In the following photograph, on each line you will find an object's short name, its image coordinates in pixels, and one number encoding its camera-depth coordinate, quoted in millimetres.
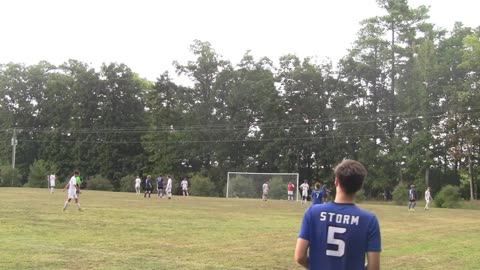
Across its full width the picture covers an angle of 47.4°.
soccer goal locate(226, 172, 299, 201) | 51688
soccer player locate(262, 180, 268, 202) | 43312
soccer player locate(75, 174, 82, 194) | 25481
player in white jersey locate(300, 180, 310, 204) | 40500
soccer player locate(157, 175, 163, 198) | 42469
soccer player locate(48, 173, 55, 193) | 45953
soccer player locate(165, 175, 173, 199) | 40812
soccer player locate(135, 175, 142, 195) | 49700
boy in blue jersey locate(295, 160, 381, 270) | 4031
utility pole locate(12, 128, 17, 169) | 73875
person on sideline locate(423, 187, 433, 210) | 36822
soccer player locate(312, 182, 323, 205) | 24227
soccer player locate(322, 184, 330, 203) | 25141
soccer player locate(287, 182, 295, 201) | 47094
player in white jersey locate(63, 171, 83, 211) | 24031
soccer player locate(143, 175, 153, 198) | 42656
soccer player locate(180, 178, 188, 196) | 51094
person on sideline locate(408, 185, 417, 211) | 35656
